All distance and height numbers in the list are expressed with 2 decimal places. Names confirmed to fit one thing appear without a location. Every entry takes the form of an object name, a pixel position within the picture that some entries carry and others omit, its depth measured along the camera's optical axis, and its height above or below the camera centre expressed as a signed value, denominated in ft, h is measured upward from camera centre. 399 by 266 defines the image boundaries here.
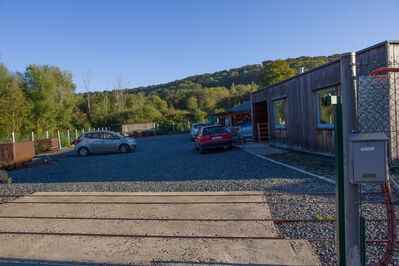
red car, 46.62 -2.52
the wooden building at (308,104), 25.61 +2.15
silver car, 56.03 -3.09
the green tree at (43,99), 113.09 +12.93
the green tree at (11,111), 67.67 +5.00
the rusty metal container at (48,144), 71.77 -3.44
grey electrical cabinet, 7.07 -1.06
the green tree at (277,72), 161.48 +27.08
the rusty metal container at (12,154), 41.06 -3.29
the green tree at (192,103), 264.93 +19.28
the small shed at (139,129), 143.64 -1.35
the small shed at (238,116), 77.04 +1.80
